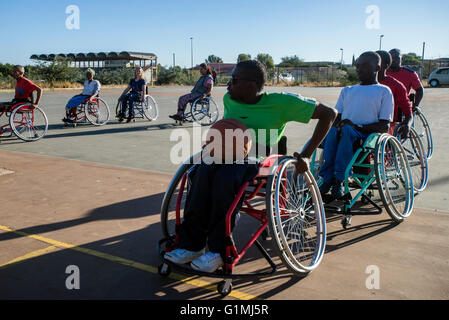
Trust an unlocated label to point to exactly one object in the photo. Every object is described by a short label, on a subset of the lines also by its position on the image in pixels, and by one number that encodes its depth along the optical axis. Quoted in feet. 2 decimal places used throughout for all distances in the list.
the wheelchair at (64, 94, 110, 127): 36.35
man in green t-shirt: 9.21
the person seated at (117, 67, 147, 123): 38.45
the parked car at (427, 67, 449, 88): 101.91
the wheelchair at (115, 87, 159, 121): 39.60
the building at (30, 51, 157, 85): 148.87
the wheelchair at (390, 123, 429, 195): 17.06
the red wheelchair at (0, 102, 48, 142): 28.07
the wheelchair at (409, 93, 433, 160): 20.58
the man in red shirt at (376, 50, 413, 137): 16.97
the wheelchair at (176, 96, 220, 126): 37.40
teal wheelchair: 12.94
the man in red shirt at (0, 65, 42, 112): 27.94
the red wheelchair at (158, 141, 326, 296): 9.07
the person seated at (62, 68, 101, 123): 35.55
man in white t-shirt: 13.44
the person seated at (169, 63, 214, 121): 36.65
